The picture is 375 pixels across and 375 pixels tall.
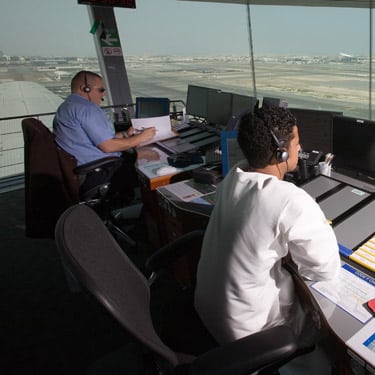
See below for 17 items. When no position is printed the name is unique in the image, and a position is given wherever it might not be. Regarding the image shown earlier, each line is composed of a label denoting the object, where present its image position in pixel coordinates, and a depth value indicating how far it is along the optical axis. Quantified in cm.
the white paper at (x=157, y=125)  269
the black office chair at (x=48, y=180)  193
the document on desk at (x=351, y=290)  85
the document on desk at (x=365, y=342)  71
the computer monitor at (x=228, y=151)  169
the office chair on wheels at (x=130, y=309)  63
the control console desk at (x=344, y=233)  78
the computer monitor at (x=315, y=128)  164
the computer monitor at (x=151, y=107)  298
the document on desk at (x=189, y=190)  171
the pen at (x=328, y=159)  160
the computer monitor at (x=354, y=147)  147
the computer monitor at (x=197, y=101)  296
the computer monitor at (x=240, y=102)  231
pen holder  158
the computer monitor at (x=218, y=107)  262
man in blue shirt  219
